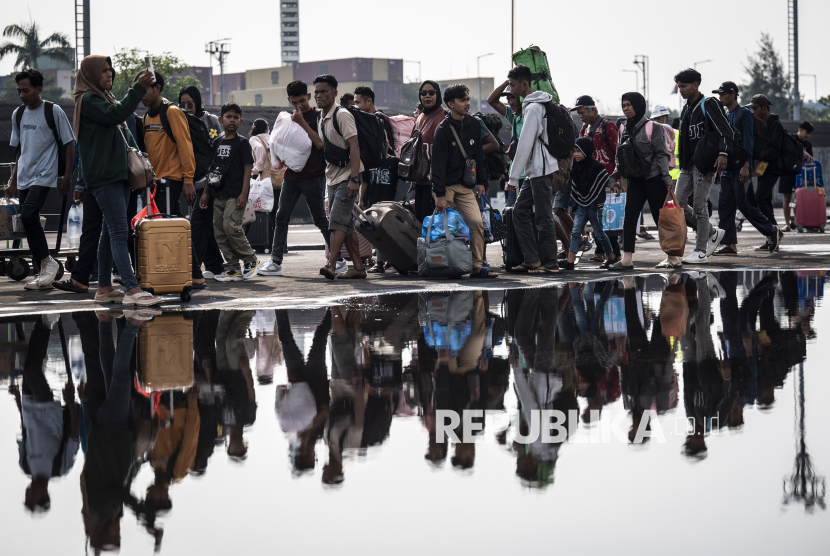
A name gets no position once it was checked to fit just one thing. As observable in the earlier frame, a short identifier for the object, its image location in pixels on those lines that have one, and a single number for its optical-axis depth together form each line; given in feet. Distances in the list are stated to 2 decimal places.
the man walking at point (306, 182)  37.19
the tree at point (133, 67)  249.75
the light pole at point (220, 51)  284.16
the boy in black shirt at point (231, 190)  36.47
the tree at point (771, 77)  316.19
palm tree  238.48
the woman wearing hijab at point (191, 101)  35.83
